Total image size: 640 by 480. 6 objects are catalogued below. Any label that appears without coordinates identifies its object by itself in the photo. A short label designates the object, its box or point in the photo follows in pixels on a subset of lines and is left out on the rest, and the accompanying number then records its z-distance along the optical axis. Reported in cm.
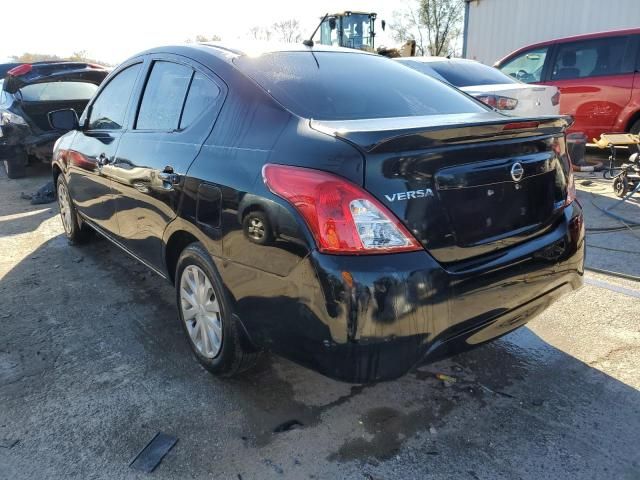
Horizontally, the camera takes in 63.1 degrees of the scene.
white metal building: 1258
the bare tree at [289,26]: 5082
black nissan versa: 193
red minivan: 796
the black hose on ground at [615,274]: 387
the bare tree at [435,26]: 3512
